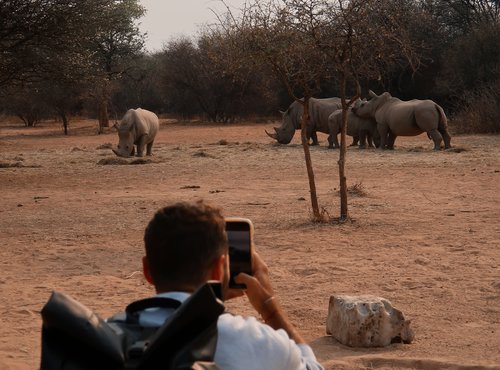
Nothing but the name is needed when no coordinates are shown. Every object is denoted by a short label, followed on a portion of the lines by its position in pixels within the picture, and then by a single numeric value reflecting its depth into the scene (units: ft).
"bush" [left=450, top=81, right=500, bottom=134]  90.17
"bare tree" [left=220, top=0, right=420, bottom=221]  36.52
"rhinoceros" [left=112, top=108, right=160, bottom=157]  74.02
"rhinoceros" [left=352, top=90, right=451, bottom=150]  77.00
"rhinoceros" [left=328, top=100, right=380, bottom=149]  82.62
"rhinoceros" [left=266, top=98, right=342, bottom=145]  88.74
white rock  19.45
